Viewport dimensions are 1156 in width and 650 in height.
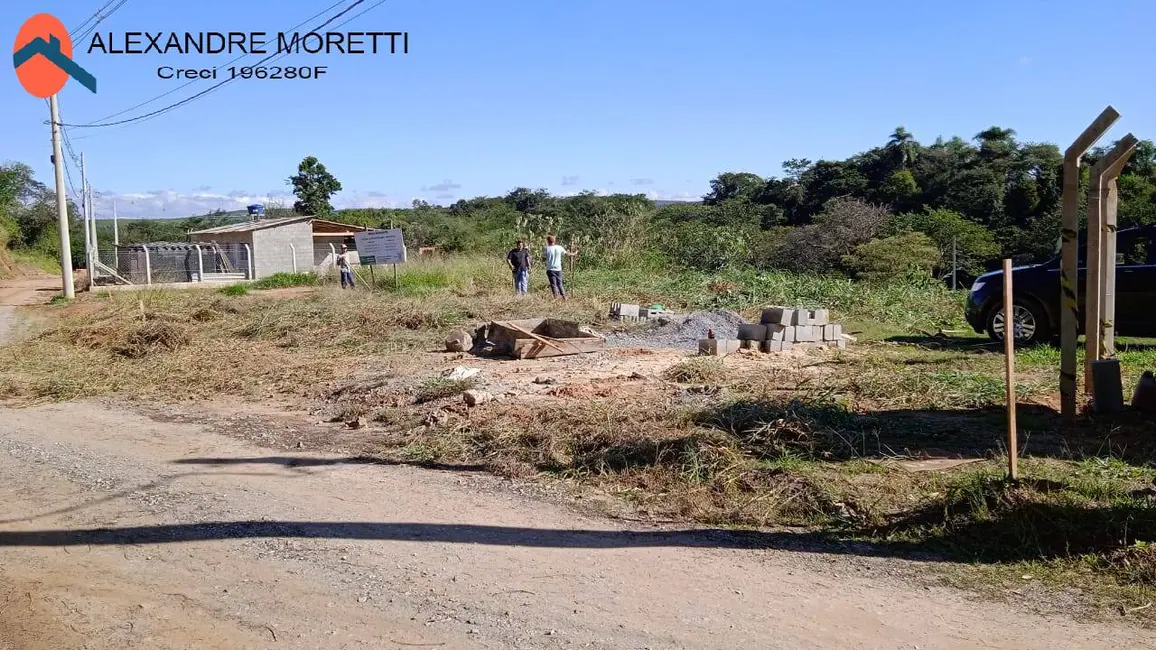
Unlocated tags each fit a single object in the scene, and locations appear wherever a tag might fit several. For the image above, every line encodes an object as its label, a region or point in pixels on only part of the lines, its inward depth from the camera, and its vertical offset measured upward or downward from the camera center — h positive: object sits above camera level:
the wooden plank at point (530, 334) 12.66 -0.88
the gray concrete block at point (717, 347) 12.26 -1.09
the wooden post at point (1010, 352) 5.52 -0.58
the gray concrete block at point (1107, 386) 7.60 -1.08
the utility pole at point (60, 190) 24.08 +2.50
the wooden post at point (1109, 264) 8.23 -0.08
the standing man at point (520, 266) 20.97 +0.12
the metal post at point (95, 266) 28.97 +0.64
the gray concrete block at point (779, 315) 12.99 -0.73
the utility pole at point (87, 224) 29.87 +2.54
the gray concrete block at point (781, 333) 12.86 -0.97
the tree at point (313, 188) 65.56 +6.50
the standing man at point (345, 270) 26.03 +0.19
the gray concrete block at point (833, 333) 13.52 -1.03
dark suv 11.77 -0.53
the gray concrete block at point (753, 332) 12.92 -0.95
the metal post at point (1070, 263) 7.40 -0.06
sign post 23.52 +0.74
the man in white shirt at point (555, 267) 19.83 +0.08
